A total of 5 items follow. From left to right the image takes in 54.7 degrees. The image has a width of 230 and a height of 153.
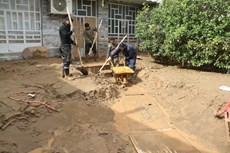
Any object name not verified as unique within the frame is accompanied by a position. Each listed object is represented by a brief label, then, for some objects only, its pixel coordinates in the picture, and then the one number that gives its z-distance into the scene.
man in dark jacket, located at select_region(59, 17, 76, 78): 6.88
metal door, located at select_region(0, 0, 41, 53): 9.09
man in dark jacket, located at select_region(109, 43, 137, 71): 7.62
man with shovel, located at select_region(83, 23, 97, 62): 10.09
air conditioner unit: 9.71
